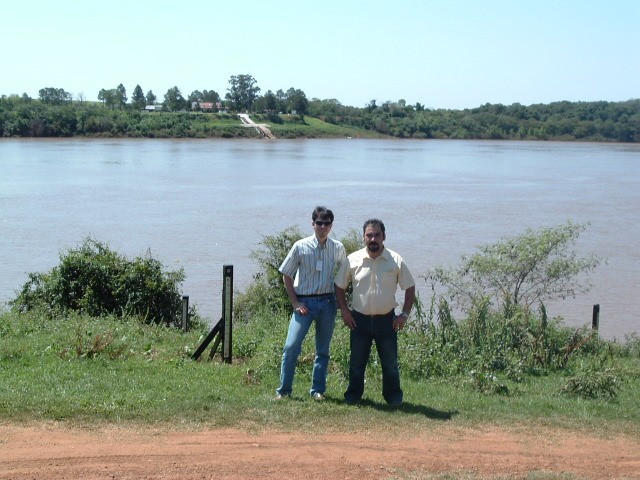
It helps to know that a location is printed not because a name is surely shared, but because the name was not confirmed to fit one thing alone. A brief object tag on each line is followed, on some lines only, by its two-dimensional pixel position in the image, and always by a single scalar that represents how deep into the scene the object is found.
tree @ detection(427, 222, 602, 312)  13.43
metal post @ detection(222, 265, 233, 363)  8.94
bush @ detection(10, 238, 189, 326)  12.72
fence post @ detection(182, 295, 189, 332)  11.85
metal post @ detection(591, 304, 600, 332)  13.55
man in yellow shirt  7.09
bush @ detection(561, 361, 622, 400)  7.88
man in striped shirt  7.26
